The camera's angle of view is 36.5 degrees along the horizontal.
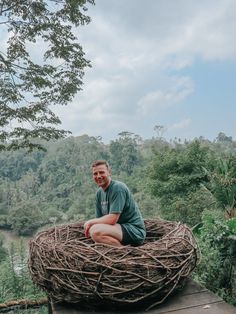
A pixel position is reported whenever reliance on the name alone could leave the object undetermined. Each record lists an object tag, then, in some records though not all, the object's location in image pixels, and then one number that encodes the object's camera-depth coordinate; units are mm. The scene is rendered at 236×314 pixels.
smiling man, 2447
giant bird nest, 2018
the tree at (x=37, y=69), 5426
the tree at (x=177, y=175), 13031
